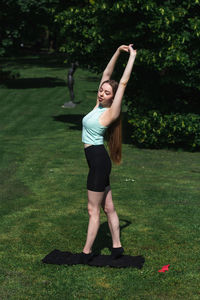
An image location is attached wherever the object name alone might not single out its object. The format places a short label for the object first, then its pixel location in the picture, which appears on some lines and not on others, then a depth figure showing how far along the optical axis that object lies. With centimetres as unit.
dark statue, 2641
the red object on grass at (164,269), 645
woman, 630
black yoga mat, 666
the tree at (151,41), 1496
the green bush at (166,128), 1566
